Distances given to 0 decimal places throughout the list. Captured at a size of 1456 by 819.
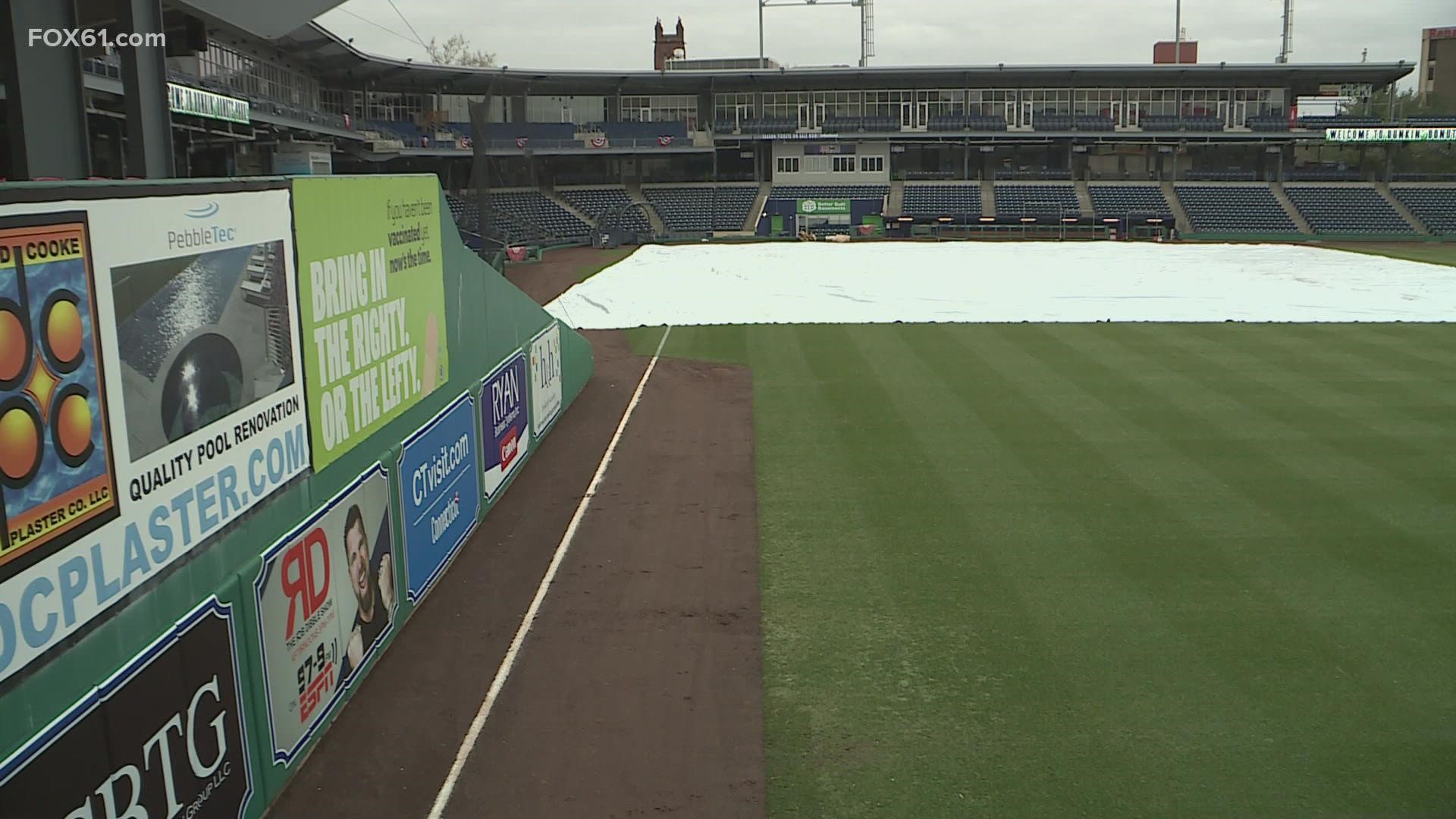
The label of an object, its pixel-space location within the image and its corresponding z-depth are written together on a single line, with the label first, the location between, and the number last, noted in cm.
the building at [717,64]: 7784
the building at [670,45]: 9062
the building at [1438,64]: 11006
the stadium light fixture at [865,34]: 7619
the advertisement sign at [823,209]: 7219
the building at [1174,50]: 9469
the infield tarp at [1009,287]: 3300
